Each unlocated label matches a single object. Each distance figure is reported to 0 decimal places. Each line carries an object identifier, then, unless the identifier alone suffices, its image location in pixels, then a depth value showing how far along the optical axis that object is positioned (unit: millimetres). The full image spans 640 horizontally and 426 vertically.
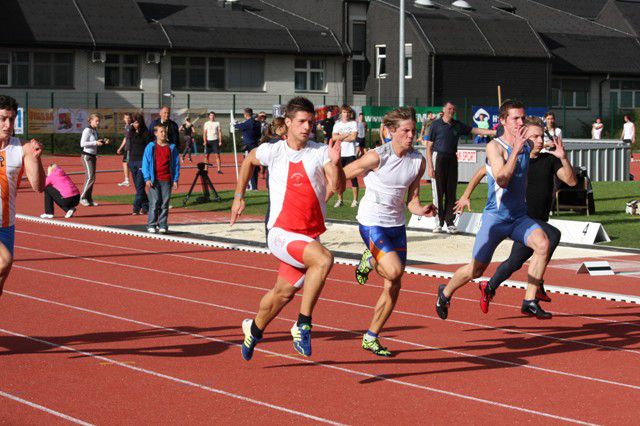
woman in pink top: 22750
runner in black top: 11227
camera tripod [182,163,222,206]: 25658
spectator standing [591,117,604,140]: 50075
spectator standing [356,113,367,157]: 27234
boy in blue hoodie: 19406
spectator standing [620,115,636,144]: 44406
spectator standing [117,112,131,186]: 26359
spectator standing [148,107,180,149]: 22172
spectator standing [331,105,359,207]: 22953
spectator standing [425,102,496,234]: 19328
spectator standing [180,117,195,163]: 39838
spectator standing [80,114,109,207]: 24722
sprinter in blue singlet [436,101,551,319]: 10711
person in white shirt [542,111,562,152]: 23769
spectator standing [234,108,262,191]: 27172
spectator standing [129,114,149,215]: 23594
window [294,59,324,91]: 56125
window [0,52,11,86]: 49562
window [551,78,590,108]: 63875
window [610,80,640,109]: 66062
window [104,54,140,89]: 51656
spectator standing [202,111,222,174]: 36575
